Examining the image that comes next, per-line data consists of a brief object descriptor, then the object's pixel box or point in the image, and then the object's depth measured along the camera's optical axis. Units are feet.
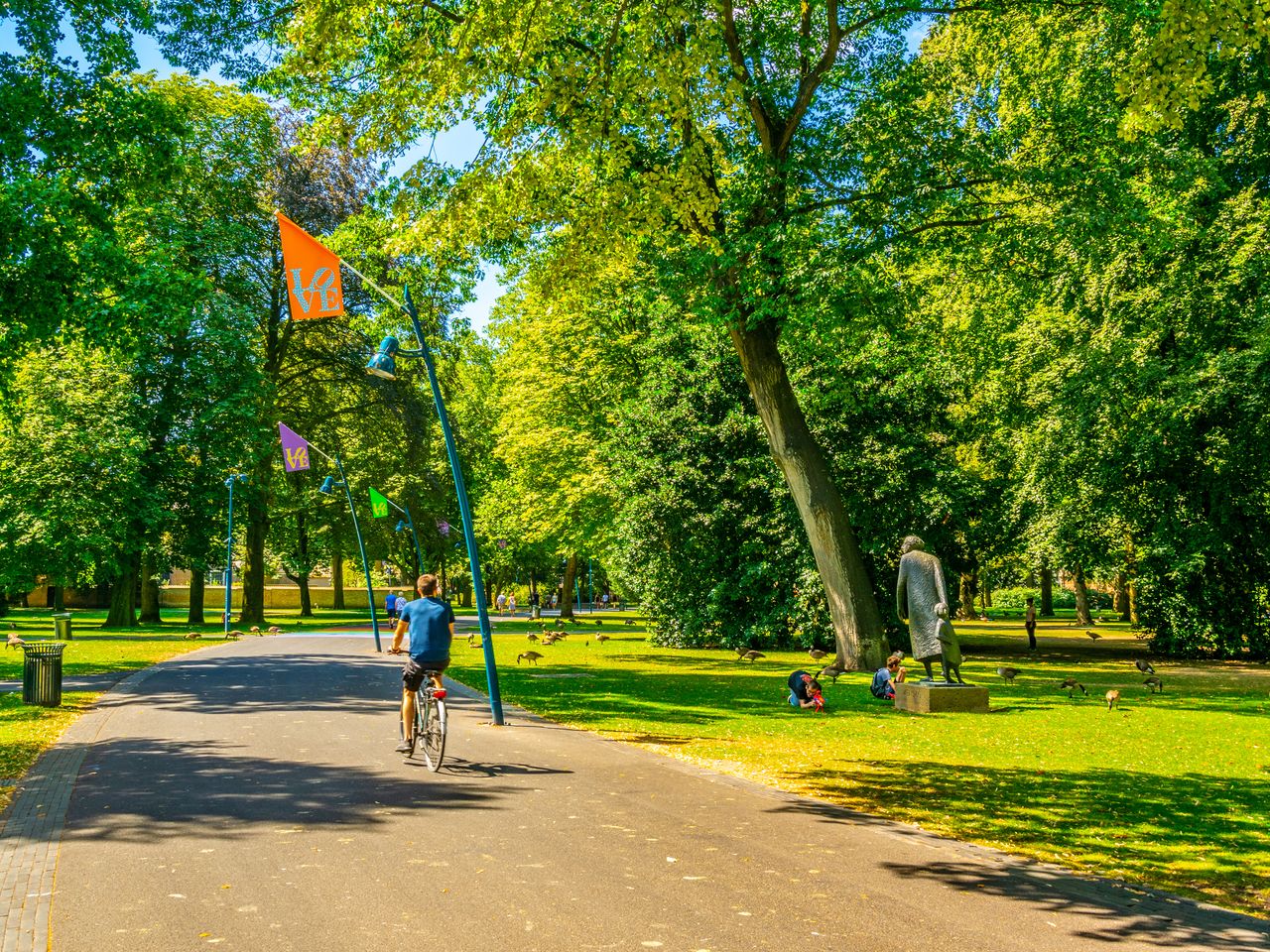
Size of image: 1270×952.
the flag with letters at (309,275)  51.34
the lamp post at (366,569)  95.30
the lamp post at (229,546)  128.88
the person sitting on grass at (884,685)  55.52
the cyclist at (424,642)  34.01
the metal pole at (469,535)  44.65
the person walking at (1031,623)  105.60
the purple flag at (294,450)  103.60
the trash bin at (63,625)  89.46
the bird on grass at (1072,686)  59.82
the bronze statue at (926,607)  51.24
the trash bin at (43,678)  49.80
